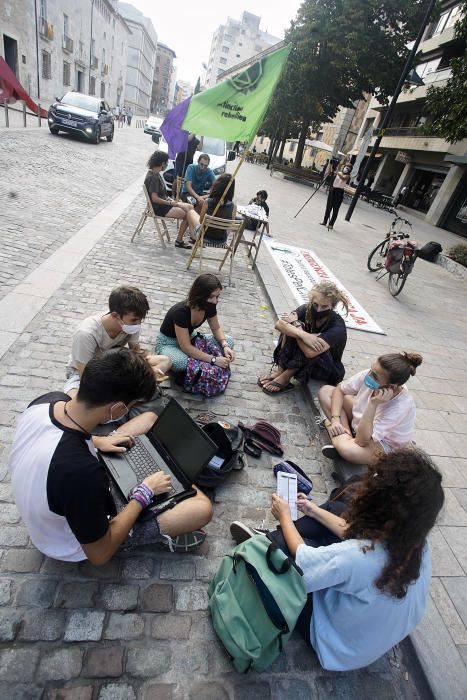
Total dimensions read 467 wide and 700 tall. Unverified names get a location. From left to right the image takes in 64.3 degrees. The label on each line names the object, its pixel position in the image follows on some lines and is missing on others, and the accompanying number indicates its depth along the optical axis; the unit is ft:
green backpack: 5.67
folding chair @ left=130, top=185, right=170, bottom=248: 23.41
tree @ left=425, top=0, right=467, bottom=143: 28.02
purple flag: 23.56
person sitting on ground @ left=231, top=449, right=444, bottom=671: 5.53
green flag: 18.33
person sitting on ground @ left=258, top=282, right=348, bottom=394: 12.85
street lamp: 37.99
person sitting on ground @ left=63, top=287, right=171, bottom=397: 9.81
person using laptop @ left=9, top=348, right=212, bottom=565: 5.27
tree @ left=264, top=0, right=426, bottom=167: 72.08
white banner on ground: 20.98
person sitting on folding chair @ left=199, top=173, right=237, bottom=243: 22.56
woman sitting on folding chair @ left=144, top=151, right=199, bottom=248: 22.50
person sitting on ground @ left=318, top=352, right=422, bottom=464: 9.39
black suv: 52.90
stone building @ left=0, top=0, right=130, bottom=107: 91.56
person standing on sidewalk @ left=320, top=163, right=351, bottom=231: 38.11
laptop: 7.64
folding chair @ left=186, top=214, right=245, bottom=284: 21.08
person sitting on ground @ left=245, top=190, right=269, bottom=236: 31.56
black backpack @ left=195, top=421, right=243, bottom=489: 9.06
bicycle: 26.25
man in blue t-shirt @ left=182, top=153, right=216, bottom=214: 27.55
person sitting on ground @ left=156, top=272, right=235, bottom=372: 11.73
